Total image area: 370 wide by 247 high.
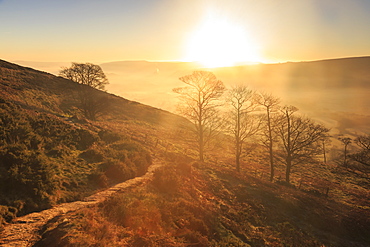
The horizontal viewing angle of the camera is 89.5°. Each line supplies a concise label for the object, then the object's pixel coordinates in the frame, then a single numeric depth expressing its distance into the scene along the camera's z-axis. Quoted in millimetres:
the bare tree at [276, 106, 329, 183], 21484
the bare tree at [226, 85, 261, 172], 19094
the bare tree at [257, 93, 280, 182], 20080
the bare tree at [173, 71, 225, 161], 17750
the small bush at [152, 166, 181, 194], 13359
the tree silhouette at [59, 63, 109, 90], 39306
